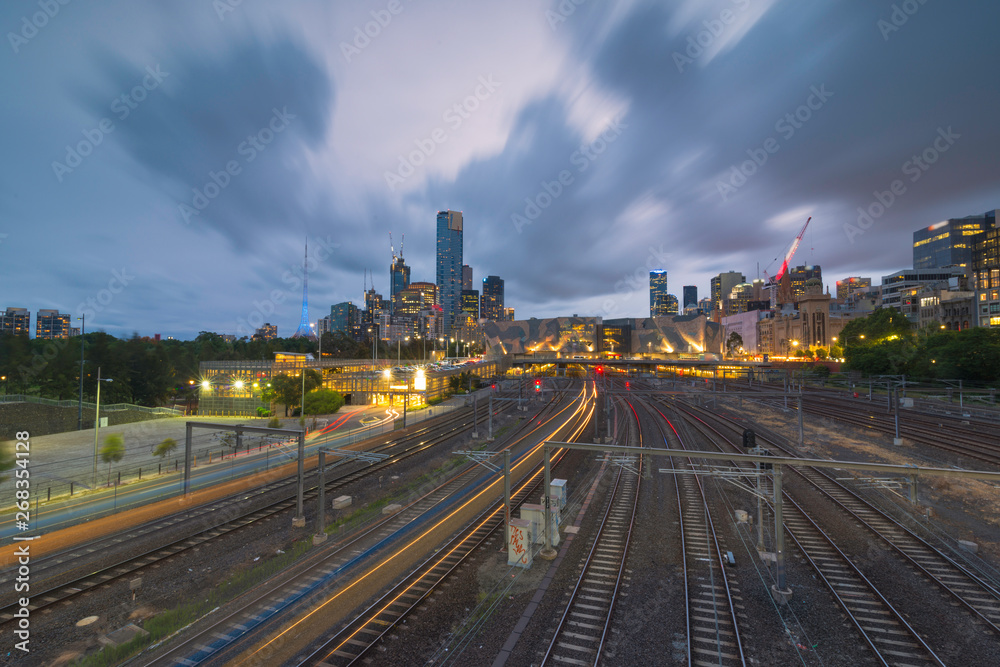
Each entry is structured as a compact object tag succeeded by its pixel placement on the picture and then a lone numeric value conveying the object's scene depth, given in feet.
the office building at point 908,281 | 403.75
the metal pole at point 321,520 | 55.98
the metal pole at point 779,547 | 41.60
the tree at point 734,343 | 640.17
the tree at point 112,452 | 92.63
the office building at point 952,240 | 495.00
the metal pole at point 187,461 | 75.60
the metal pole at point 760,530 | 50.75
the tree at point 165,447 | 99.77
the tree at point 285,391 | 170.81
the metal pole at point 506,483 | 52.80
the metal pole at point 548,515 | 53.16
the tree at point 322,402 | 169.89
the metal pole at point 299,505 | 61.52
